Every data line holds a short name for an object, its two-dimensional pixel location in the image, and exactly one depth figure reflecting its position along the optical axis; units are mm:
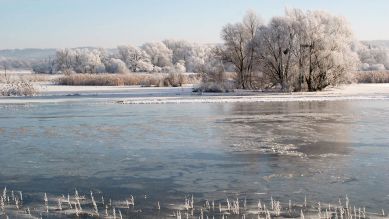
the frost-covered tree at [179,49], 153500
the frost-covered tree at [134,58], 132875
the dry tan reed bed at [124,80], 64438
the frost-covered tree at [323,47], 47875
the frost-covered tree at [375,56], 134375
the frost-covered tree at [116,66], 123056
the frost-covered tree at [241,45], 53372
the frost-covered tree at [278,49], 48688
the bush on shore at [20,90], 48375
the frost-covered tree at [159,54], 144250
